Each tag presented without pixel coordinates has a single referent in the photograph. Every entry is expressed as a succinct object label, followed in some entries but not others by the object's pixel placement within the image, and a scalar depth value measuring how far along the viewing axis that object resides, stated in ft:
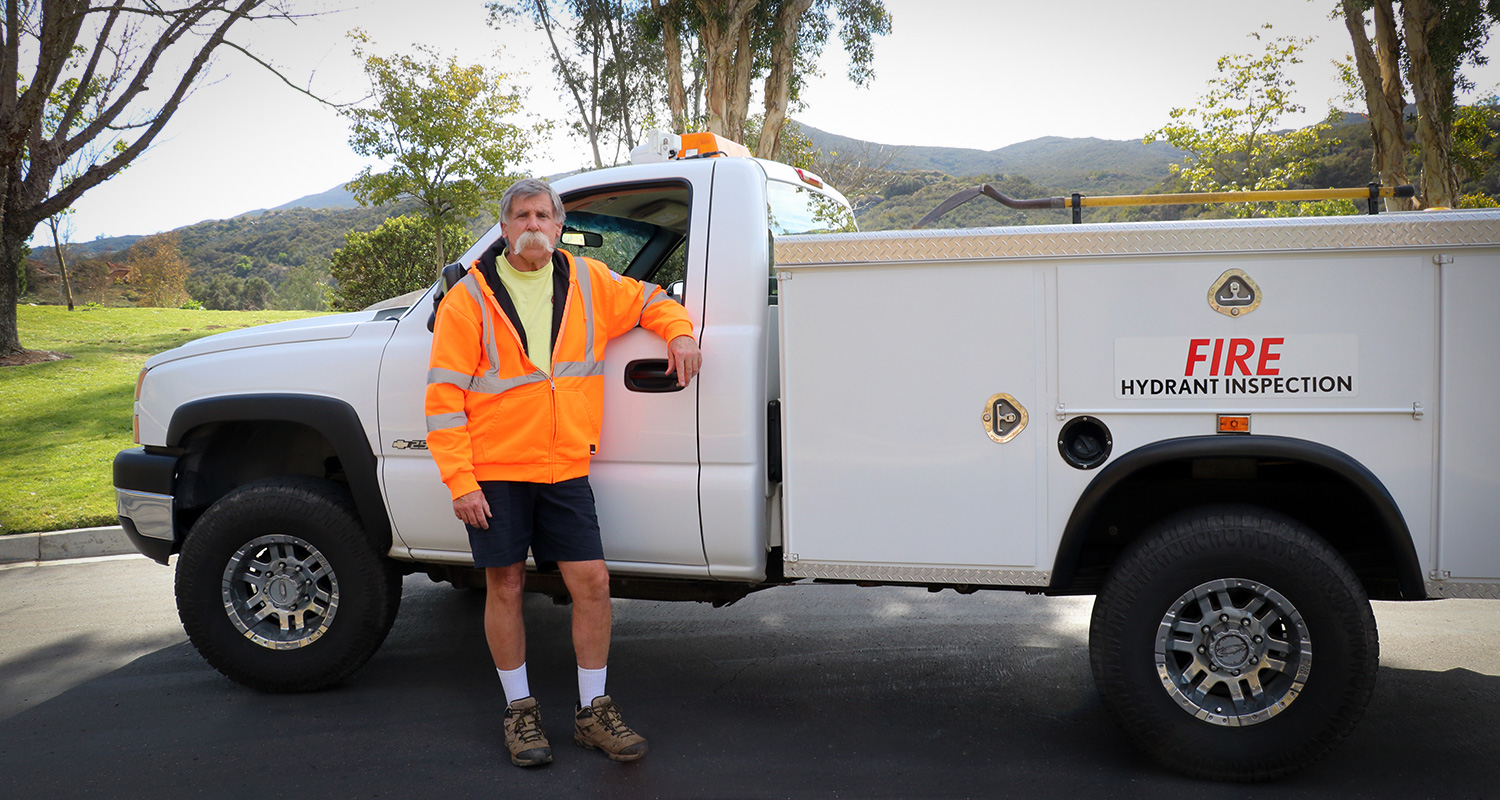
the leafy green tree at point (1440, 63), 46.37
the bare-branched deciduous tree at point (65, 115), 43.32
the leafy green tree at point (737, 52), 52.90
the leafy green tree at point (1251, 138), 62.55
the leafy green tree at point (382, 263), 77.41
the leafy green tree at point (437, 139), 69.51
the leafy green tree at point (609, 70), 90.22
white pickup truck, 9.36
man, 10.59
